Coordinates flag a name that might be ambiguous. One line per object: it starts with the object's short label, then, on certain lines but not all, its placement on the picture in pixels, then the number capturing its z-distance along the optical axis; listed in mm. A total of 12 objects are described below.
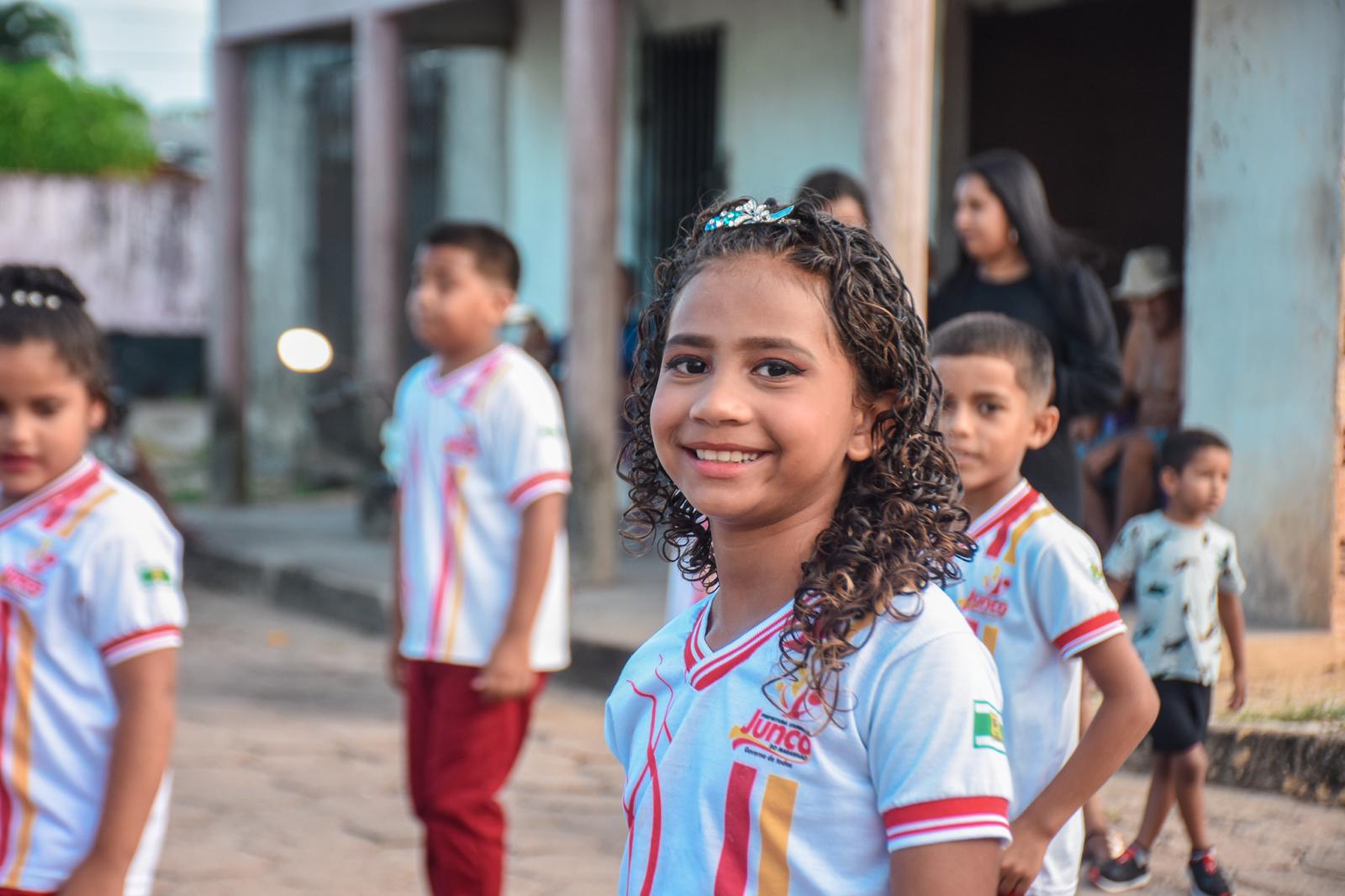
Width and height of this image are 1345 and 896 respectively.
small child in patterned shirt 3732
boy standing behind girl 2201
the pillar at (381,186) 8703
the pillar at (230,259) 10156
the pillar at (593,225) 7141
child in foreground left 2330
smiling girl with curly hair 1435
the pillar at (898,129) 5375
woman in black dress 3953
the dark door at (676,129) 8891
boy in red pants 3406
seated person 6293
